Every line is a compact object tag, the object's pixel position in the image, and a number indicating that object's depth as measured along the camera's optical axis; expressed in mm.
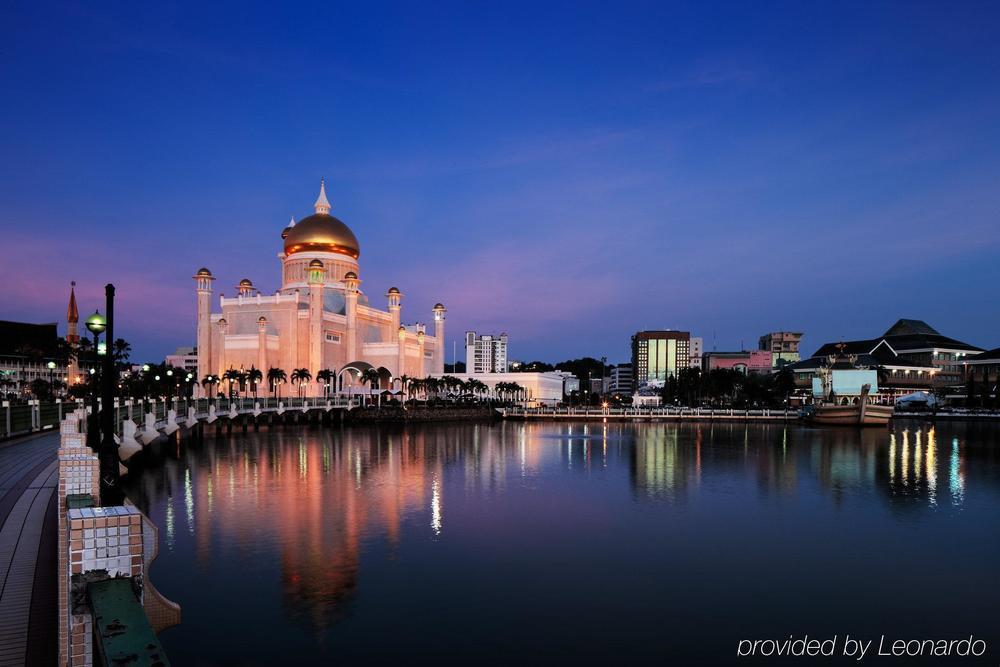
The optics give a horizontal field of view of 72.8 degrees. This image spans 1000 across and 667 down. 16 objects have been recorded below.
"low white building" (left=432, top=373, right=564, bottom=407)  113750
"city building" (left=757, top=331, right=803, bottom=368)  186500
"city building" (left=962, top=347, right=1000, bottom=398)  104931
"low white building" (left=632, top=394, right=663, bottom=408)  120138
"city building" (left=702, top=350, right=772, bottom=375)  190625
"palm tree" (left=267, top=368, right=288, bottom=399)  68750
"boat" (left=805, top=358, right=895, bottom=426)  71750
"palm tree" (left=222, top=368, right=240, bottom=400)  66881
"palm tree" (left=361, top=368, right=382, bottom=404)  74625
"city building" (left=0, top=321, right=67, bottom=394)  90562
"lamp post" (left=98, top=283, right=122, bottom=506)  10648
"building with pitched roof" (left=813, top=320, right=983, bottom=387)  118688
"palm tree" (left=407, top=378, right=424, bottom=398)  78938
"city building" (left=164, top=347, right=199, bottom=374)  139512
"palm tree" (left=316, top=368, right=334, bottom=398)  71062
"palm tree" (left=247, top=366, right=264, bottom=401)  67625
